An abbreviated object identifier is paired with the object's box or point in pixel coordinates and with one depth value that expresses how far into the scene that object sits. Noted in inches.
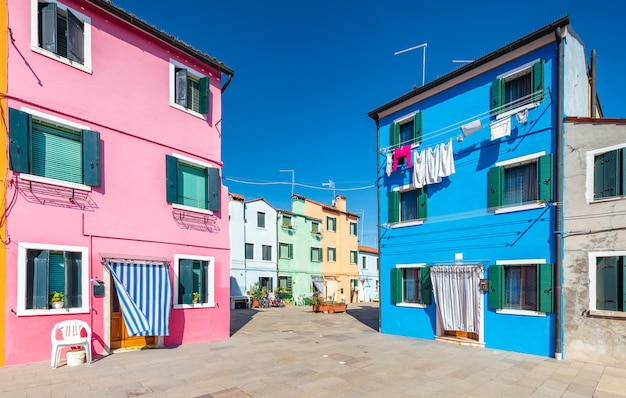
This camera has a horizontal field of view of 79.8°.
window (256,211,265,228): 1193.1
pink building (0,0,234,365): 345.7
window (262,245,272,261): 1205.1
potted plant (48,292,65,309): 350.0
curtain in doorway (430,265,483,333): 456.1
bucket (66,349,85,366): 335.6
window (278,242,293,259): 1257.4
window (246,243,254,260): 1154.7
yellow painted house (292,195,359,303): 1381.6
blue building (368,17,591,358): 404.2
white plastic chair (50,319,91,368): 327.0
